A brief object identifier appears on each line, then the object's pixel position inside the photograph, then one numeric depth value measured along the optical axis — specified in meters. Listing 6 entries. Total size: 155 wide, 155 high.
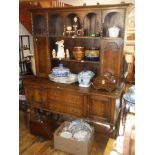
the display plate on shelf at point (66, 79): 2.51
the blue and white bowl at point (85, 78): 2.37
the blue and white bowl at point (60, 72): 2.51
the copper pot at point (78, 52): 2.48
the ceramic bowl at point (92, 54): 2.40
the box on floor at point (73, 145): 2.24
